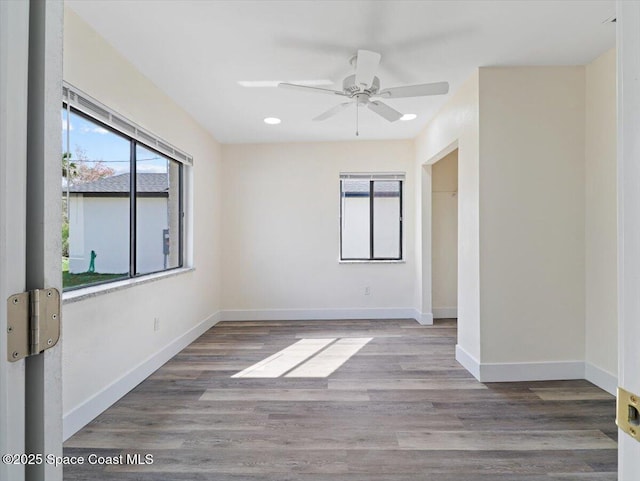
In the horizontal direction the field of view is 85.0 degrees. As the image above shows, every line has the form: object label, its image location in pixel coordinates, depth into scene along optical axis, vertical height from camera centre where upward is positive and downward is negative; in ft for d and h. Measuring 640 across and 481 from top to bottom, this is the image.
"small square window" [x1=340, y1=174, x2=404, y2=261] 16.99 +0.95
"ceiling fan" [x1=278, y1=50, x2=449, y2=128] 7.60 +3.81
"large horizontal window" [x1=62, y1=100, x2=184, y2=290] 7.42 +0.97
